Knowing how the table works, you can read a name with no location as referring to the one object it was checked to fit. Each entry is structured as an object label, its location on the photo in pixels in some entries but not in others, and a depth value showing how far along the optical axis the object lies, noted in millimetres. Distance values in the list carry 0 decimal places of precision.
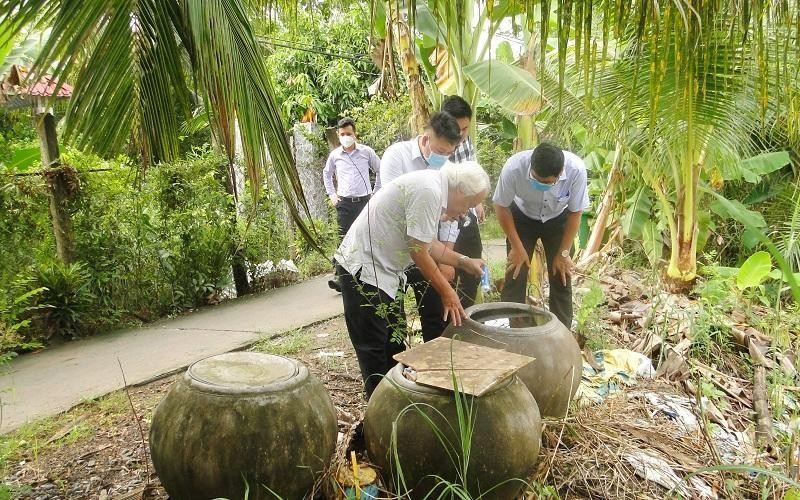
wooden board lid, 2744
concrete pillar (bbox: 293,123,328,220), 9633
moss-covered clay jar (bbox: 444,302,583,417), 3412
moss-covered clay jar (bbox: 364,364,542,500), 2697
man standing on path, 7086
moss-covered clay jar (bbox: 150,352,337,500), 2609
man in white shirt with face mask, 4090
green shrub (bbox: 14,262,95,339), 5406
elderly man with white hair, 3346
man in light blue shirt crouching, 4605
